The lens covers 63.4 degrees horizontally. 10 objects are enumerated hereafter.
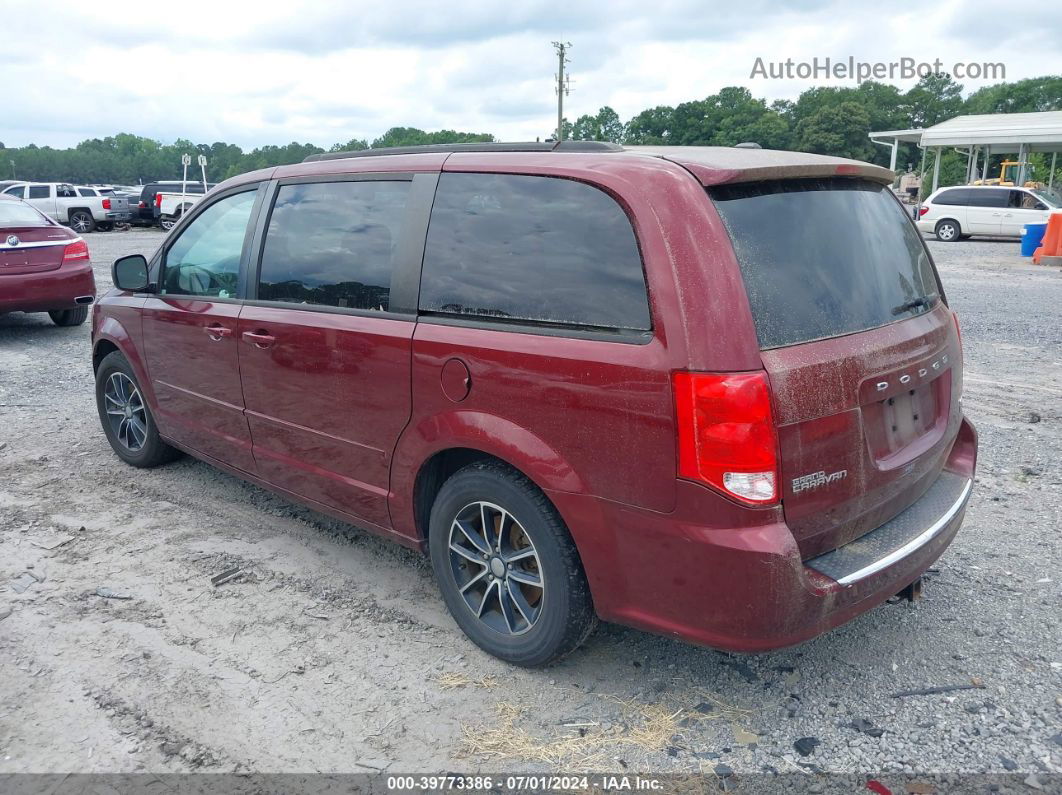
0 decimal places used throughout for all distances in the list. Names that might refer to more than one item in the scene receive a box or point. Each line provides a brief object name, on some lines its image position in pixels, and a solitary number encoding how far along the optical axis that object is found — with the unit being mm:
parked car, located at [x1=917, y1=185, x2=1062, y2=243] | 23531
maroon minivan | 2520
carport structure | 33188
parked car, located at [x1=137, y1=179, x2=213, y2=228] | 31141
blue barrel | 18848
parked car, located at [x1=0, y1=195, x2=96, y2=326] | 9055
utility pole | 62531
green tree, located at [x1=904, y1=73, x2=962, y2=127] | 100562
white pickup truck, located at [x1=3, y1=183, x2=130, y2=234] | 29219
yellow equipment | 31406
